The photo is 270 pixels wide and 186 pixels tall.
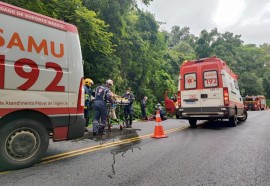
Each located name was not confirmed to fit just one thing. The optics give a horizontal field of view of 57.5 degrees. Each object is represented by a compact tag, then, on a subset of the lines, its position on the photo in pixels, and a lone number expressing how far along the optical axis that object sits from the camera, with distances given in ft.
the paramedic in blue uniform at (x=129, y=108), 36.24
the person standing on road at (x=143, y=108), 54.39
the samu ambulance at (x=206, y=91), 32.19
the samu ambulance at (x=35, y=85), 13.44
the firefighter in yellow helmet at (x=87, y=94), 29.96
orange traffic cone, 25.43
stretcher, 30.55
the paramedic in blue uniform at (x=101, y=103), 25.98
